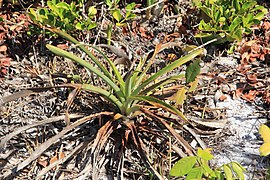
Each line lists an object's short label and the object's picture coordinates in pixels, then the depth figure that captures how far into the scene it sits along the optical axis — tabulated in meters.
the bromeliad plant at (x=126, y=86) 1.75
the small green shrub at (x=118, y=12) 2.23
